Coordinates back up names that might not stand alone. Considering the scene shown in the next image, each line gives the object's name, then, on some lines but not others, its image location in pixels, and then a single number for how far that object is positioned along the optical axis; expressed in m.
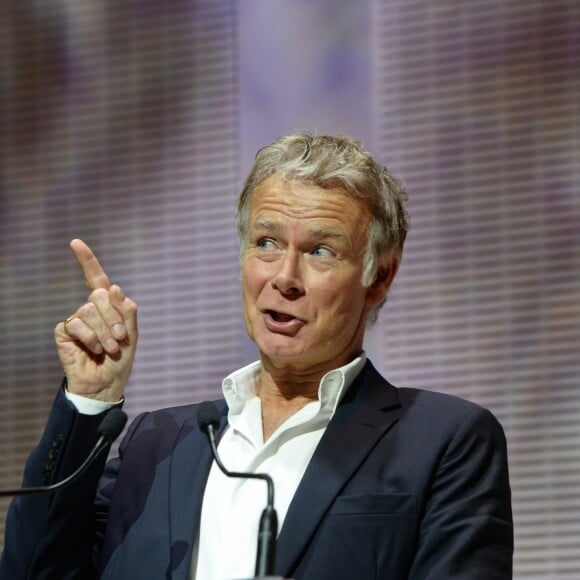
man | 4.43
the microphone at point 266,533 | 3.79
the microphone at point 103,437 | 4.39
